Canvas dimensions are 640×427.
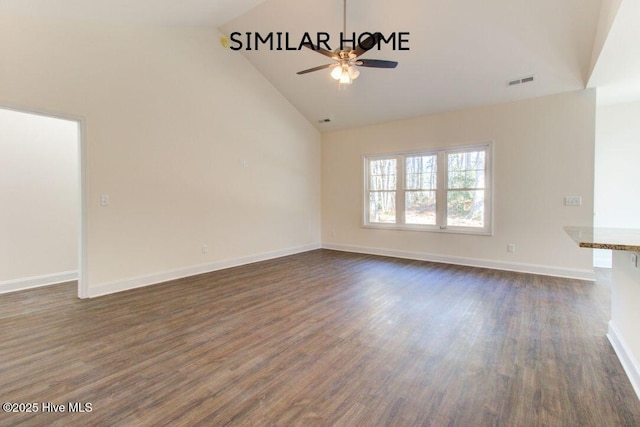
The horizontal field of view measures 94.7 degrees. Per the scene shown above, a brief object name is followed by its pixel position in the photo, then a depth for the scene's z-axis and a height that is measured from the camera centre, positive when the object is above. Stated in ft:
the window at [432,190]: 17.21 +1.13
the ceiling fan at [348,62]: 10.48 +5.50
